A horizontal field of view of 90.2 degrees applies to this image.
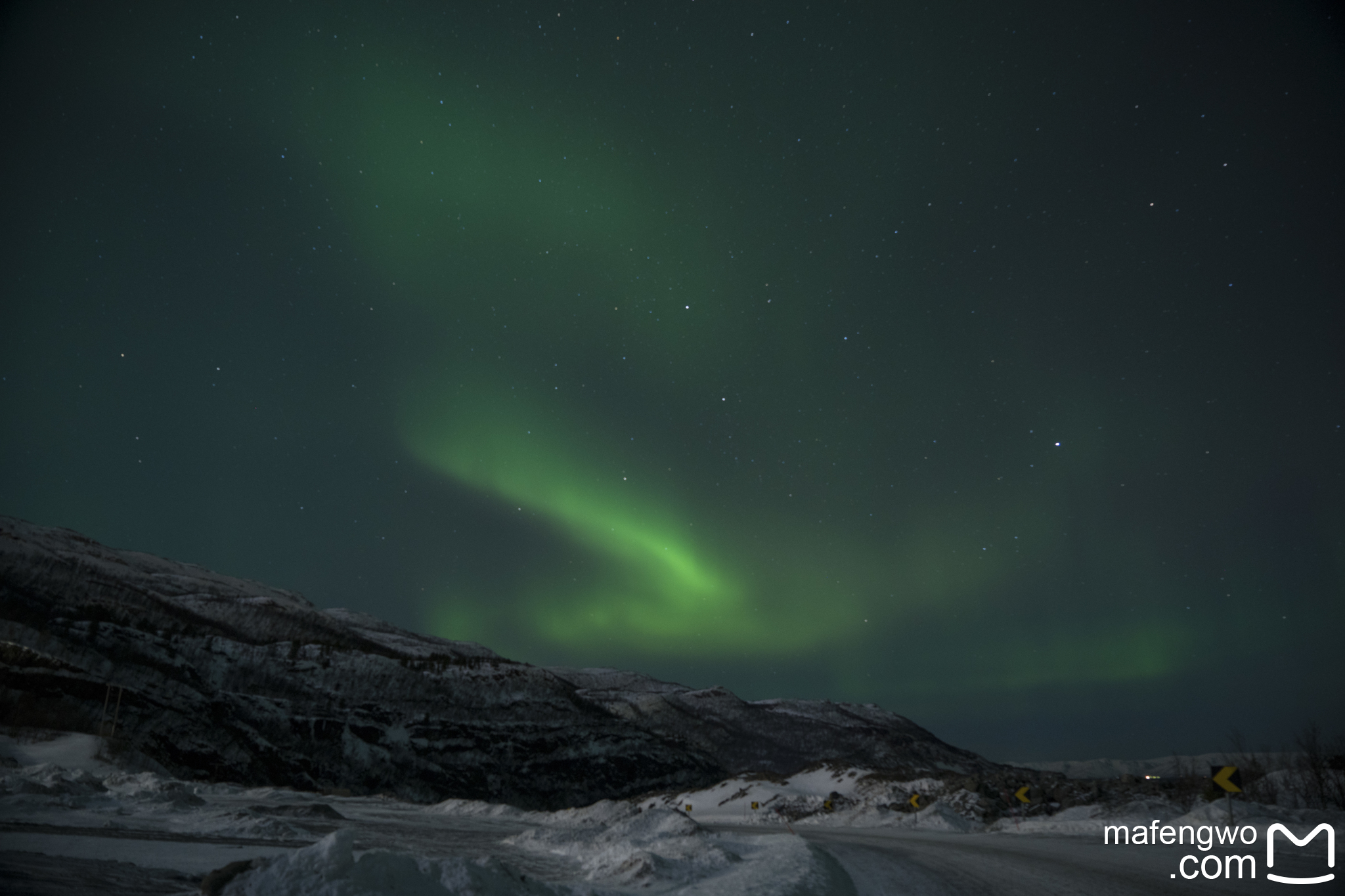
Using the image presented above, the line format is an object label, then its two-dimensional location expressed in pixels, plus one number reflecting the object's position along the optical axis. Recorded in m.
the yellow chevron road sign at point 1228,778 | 18.55
